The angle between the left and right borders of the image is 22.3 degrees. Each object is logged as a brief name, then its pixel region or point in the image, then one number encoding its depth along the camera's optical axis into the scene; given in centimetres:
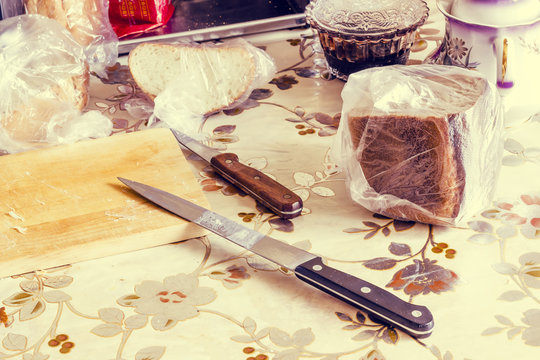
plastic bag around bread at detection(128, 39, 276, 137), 147
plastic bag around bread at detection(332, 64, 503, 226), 123
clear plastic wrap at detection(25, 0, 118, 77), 153
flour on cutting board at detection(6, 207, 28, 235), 127
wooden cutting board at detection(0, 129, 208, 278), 125
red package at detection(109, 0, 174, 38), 164
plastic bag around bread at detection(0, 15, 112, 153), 141
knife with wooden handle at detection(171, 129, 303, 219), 128
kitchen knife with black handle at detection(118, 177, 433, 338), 115
